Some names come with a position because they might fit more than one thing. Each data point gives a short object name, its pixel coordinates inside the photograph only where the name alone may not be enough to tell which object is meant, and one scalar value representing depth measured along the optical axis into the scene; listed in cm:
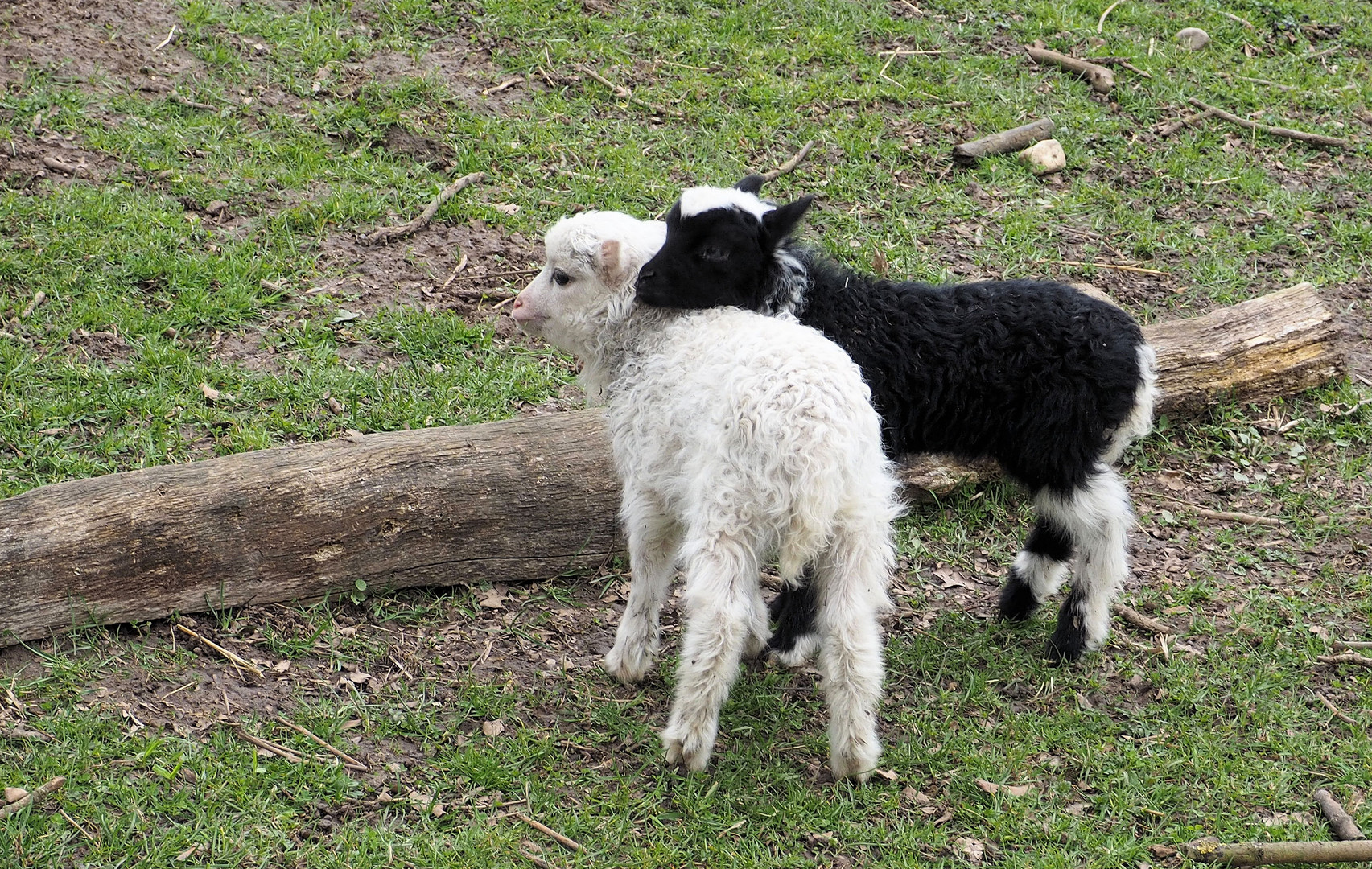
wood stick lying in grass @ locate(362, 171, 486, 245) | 765
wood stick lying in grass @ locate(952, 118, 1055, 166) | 910
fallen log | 469
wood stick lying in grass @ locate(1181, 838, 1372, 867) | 416
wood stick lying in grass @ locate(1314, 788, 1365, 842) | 436
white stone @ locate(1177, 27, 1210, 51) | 1074
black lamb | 489
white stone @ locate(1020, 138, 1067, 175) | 909
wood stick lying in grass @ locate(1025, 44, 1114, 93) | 1000
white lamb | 411
